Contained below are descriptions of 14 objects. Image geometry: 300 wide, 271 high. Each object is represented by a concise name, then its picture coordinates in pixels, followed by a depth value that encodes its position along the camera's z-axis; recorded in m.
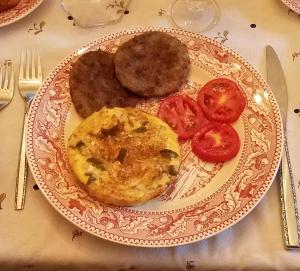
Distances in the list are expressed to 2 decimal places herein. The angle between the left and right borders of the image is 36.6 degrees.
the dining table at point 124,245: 1.01
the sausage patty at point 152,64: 1.24
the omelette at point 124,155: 1.01
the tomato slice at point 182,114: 1.18
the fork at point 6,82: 1.28
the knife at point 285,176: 1.01
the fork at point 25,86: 1.11
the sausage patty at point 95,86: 1.21
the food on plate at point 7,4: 1.43
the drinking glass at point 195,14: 1.48
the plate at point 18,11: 1.43
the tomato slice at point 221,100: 1.19
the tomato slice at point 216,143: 1.12
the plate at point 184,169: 0.99
